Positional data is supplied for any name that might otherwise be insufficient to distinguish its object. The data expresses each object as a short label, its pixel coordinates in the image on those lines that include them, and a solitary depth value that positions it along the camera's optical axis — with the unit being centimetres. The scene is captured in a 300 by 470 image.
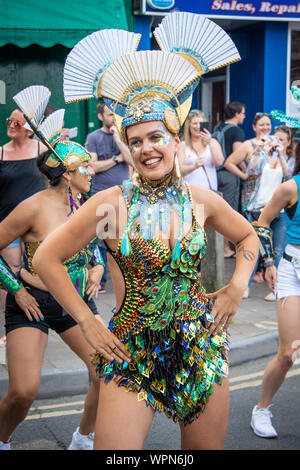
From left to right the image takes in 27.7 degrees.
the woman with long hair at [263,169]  730
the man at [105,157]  764
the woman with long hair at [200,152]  770
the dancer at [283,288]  401
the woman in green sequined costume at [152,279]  263
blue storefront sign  1034
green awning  809
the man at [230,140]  866
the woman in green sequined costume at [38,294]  356
